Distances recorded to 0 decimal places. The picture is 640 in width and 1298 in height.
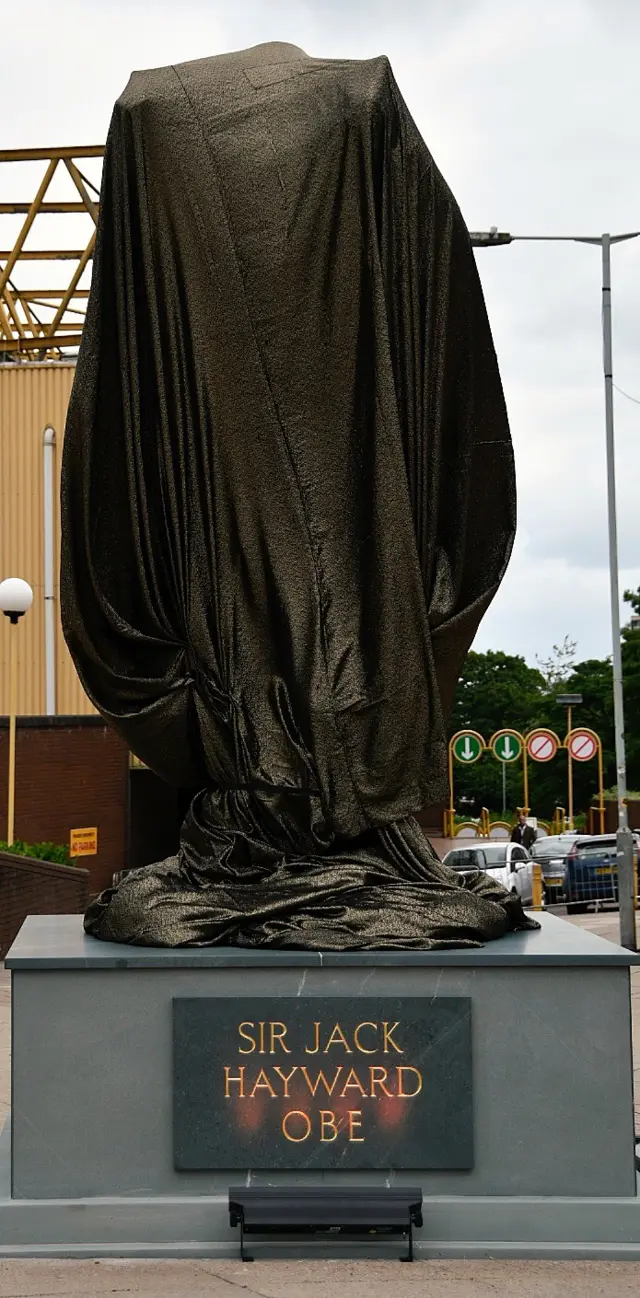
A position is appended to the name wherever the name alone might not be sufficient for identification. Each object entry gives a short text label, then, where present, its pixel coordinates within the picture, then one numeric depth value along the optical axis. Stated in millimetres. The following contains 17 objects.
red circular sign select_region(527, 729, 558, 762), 33906
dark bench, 5812
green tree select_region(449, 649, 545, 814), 83000
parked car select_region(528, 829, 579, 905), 27734
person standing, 33719
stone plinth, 6191
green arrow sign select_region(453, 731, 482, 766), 39875
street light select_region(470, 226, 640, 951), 20938
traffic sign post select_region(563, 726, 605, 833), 30734
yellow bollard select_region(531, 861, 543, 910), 21750
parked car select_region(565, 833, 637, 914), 27859
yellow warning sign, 23797
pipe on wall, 26750
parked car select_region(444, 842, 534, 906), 25109
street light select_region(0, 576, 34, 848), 18297
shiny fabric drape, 6898
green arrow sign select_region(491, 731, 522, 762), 39562
